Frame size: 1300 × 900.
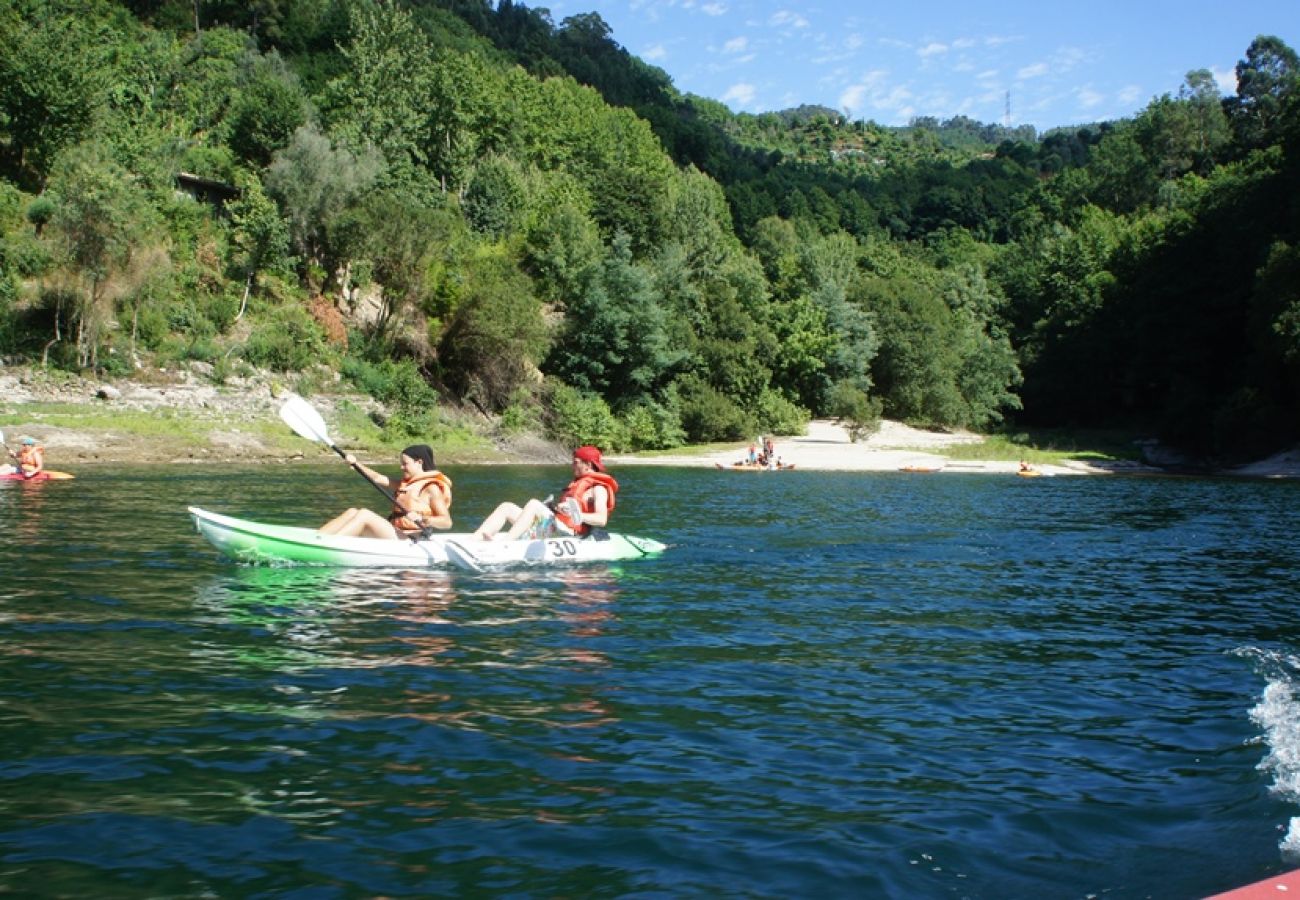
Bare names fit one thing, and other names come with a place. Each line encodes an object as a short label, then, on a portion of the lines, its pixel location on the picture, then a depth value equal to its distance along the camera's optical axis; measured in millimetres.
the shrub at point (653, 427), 49688
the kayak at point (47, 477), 25125
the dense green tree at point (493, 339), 46812
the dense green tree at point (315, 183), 46125
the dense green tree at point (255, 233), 44281
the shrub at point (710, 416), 52125
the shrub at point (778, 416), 54531
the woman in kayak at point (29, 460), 24505
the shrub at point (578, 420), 47031
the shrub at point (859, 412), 53625
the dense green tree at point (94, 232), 34500
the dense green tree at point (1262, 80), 85438
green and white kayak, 12961
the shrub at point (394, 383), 42656
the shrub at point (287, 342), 41594
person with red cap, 14391
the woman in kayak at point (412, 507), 13617
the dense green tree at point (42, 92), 42406
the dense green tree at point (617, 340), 50688
